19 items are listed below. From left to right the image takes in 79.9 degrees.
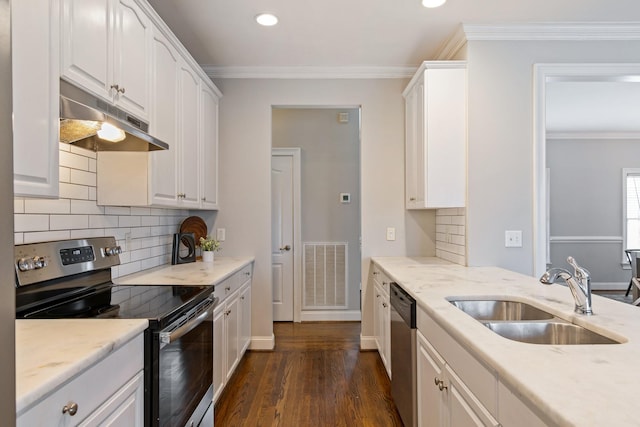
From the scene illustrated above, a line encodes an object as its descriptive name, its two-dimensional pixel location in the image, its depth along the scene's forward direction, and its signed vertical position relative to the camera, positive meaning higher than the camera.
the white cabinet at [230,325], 2.36 -0.77
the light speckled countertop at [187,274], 2.17 -0.37
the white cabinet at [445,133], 2.73 +0.60
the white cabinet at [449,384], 1.11 -0.59
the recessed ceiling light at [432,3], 2.33 +1.31
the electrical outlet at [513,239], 2.71 -0.16
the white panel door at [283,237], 4.50 -0.24
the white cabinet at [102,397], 0.88 -0.48
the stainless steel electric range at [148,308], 1.41 -0.37
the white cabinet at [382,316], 2.72 -0.79
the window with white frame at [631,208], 6.30 +0.14
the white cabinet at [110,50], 1.47 +0.74
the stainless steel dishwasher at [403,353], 1.92 -0.76
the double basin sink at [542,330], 1.36 -0.43
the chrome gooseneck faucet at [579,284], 1.42 -0.26
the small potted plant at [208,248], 3.06 -0.25
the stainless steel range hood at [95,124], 1.41 +0.38
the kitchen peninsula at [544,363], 0.77 -0.38
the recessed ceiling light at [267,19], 2.51 +1.32
